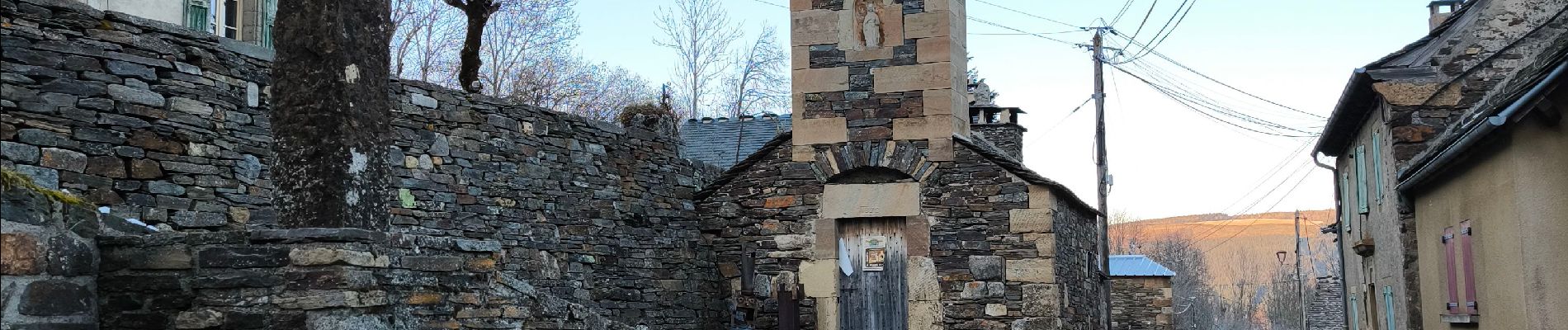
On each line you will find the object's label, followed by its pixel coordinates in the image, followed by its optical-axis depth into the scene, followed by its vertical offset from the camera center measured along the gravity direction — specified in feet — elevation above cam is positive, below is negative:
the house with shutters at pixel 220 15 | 42.06 +9.40
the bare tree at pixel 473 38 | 43.29 +8.60
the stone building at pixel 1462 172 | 24.43 +2.44
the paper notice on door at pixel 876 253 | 42.09 +1.14
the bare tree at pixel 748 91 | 95.66 +14.98
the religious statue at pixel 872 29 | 41.78 +8.26
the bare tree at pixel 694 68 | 94.27 +16.16
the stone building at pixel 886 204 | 40.73 +2.69
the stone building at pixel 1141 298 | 80.59 -0.83
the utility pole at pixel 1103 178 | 56.13 +5.03
